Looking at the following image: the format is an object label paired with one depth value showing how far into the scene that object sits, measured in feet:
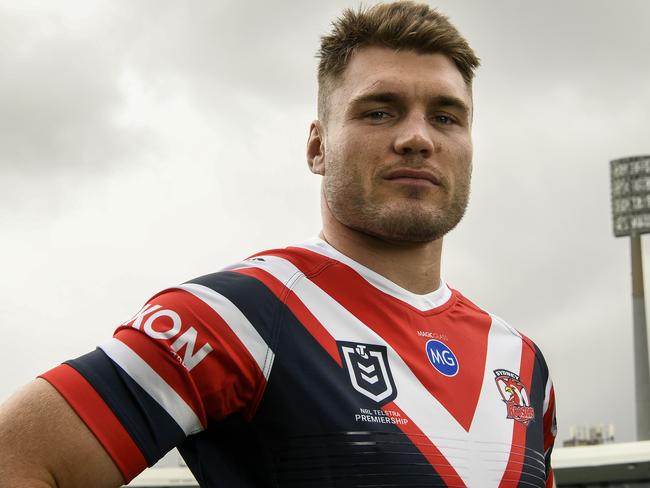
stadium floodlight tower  83.55
